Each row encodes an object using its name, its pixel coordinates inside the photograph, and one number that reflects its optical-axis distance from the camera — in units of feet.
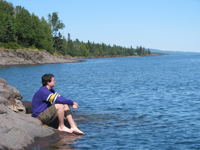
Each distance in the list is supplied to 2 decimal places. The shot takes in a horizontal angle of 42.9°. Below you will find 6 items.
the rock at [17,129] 21.98
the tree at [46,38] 305.53
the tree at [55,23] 372.17
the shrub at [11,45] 248.67
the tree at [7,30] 259.39
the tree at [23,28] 282.15
